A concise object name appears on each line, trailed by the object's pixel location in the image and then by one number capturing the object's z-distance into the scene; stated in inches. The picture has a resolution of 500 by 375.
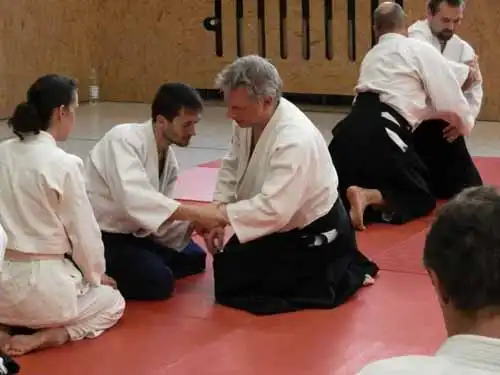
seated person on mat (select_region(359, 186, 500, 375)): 87.1
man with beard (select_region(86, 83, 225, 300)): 245.9
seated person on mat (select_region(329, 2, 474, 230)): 326.8
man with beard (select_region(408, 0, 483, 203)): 351.2
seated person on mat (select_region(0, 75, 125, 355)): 215.5
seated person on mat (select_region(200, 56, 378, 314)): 237.2
